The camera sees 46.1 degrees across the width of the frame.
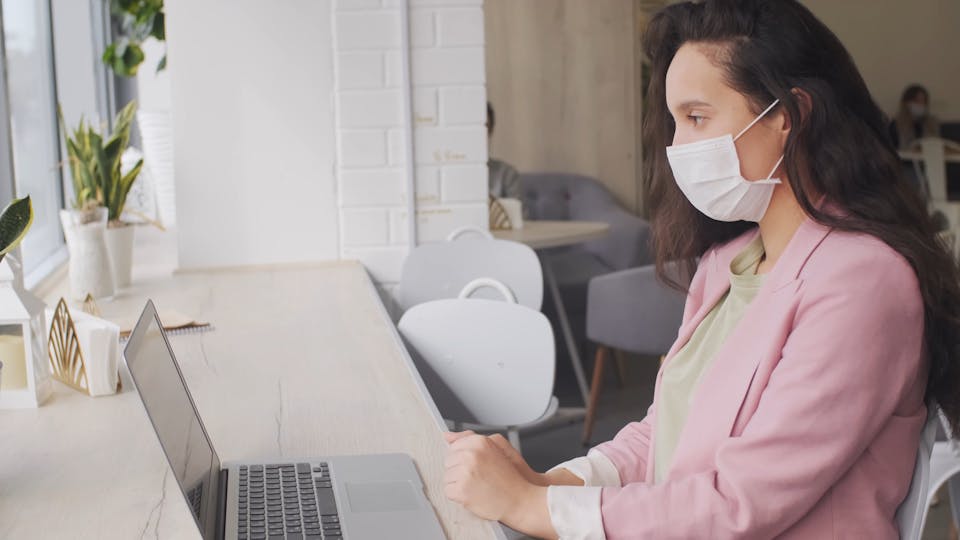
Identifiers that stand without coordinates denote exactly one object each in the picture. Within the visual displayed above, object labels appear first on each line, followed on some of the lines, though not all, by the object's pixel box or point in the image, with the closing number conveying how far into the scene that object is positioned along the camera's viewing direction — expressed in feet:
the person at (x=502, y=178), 16.84
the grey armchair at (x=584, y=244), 16.79
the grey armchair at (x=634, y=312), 12.12
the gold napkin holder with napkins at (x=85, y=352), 5.59
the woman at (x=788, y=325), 3.75
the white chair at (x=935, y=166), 23.43
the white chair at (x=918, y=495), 3.93
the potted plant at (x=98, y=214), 8.31
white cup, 14.19
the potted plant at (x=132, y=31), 12.69
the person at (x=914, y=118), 29.14
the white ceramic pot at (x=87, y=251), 8.29
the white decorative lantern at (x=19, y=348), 5.30
